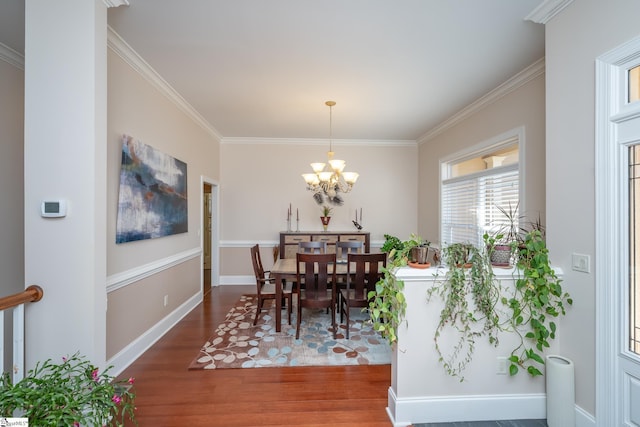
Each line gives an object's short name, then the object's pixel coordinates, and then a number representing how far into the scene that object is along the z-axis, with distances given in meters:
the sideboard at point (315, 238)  5.09
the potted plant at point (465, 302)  1.88
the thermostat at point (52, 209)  1.61
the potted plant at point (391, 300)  1.84
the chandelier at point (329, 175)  3.43
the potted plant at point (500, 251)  1.96
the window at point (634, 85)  1.55
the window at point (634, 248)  1.57
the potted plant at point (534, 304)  1.87
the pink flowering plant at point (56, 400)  1.05
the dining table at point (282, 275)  3.25
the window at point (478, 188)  3.28
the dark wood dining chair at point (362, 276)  2.98
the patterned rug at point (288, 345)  2.63
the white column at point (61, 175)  1.61
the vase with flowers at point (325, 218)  5.34
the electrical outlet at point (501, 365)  1.95
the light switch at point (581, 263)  1.75
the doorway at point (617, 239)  1.57
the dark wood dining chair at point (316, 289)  3.06
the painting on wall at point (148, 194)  2.49
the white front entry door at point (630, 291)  1.56
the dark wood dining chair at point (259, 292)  3.46
